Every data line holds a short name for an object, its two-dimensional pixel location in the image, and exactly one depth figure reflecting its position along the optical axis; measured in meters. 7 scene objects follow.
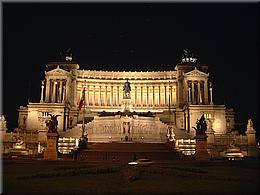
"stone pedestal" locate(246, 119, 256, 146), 63.87
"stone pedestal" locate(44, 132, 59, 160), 38.06
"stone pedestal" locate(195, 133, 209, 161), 39.26
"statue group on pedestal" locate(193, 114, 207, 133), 39.84
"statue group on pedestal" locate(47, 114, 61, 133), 39.47
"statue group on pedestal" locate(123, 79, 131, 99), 84.38
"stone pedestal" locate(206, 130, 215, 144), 66.38
